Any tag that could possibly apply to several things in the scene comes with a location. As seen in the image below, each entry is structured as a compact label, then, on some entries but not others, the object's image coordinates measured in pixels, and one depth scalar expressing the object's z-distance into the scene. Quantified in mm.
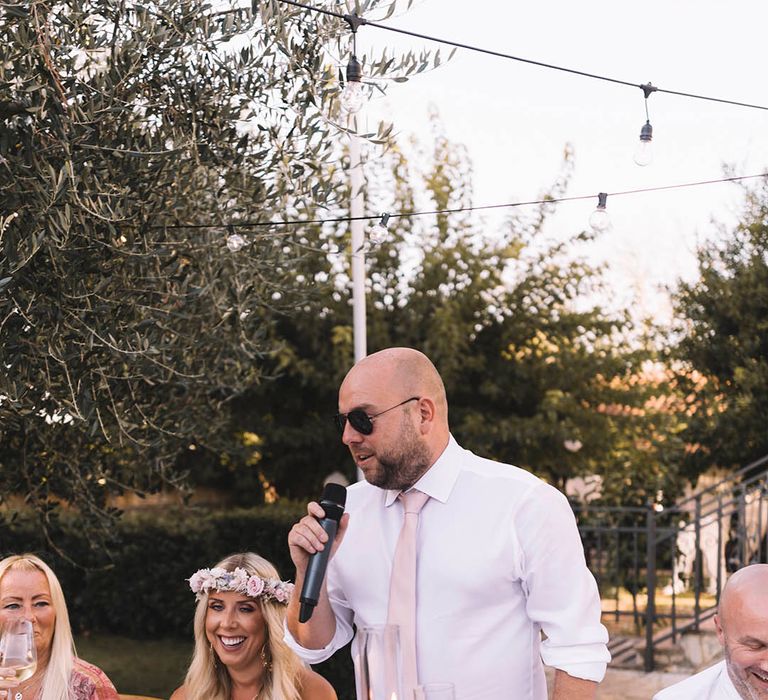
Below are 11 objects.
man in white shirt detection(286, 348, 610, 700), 2545
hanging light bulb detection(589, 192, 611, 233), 4590
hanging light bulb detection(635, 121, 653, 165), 4277
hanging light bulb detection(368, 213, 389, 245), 4797
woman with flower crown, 3707
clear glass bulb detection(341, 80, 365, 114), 3959
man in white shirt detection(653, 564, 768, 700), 2328
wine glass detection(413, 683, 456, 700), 1937
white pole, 6662
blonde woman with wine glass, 3691
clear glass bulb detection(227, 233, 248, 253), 4922
